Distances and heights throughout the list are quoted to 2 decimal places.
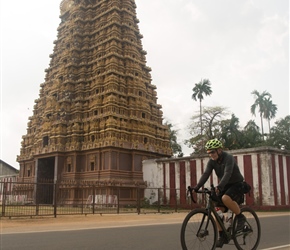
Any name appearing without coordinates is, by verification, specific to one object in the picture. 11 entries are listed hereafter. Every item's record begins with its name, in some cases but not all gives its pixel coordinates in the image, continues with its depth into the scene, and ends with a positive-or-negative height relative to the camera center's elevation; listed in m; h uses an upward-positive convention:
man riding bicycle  5.59 +0.17
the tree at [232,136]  47.84 +7.52
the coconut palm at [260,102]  61.03 +15.46
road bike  5.09 -0.63
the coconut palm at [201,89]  55.81 +16.24
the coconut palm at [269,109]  60.50 +14.05
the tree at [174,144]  56.69 +7.49
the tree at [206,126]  51.28 +9.58
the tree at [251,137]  47.84 +7.40
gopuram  31.95 +8.42
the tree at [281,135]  48.56 +7.80
